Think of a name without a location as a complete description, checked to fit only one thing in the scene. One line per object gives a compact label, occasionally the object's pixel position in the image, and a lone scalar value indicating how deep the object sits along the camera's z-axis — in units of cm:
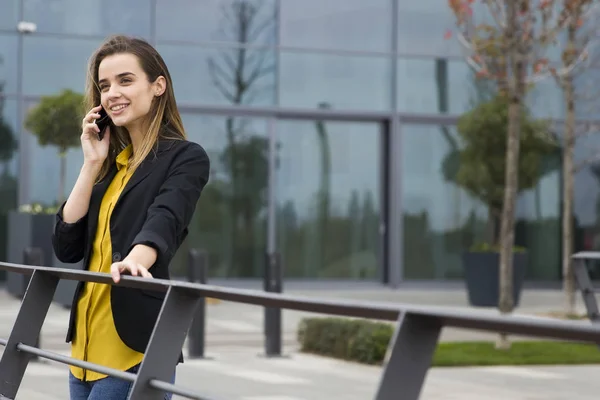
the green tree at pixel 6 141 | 1881
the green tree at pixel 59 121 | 1589
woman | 328
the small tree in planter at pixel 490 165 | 1745
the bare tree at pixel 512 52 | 1162
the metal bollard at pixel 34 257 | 1058
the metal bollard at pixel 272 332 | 1090
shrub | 1049
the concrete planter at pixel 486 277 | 1742
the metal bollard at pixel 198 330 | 1070
